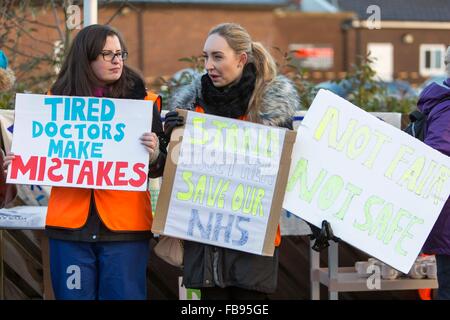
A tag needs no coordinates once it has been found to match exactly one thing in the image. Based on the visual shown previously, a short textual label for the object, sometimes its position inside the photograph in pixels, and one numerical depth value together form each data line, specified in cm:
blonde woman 782
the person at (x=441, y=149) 845
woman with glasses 790
